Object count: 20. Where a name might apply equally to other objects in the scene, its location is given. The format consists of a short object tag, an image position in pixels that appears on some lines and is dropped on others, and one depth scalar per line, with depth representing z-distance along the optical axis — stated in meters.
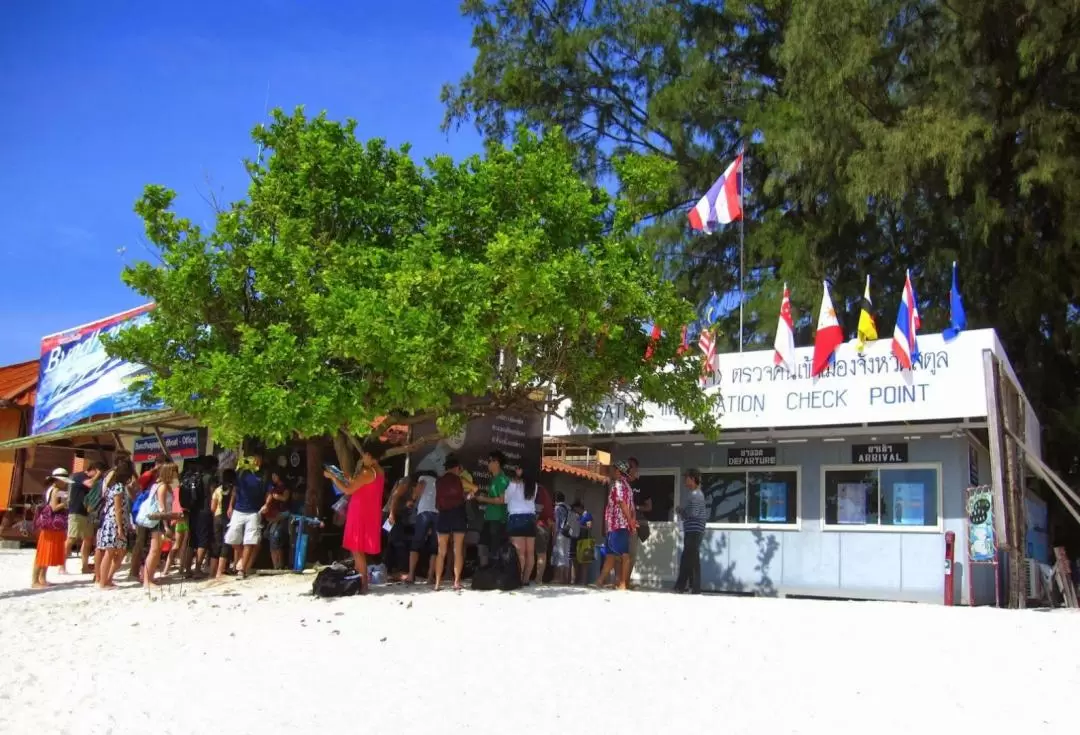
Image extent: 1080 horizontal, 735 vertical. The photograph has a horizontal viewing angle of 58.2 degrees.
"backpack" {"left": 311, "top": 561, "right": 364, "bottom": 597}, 11.38
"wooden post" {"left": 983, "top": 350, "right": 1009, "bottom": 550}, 12.44
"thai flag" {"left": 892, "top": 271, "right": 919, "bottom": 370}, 13.51
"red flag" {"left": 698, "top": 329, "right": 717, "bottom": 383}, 15.14
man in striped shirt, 13.45
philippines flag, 14.34
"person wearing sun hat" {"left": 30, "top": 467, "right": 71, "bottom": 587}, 13.66
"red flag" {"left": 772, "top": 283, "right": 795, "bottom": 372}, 14.67
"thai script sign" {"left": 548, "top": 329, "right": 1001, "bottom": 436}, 13.12
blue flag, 14.35
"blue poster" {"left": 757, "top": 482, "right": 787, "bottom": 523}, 15.59
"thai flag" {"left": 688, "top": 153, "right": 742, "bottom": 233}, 16.08
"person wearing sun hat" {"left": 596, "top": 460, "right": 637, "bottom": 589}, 12.94
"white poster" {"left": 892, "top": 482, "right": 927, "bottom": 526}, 14.32
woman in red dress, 11.72
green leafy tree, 10.77
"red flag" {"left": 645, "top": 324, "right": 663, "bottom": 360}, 13.07
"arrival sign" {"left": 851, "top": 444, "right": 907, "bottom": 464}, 14.62
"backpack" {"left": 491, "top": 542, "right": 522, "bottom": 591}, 11.90
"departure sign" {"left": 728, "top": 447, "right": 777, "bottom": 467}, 15.81
